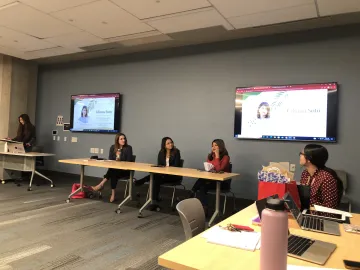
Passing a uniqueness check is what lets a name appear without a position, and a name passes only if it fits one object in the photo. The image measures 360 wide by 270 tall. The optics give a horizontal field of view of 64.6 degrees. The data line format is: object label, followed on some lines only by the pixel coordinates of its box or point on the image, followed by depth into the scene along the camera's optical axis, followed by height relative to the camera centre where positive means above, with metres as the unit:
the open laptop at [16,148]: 5.38 -0.34
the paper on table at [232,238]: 1.18 -0.43
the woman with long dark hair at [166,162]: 4.47 -0.40
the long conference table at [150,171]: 3.47 -0.44
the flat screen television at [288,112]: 4.07 +0.48
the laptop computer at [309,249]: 1.07 -0.42
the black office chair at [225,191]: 4.07 -0.74
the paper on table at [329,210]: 1.81 -0.42
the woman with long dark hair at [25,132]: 6.02 -0.03
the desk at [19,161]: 5.42 -0.62
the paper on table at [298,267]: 0.98 -0.43
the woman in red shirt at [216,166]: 4.11 -0.38
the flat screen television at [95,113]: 6.00 +0.46
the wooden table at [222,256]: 1.00 -0.44
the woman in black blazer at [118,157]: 4.83 -0.38
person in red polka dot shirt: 2.01 -0.25
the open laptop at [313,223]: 1.44 -0.42
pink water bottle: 0.83 -0.28
